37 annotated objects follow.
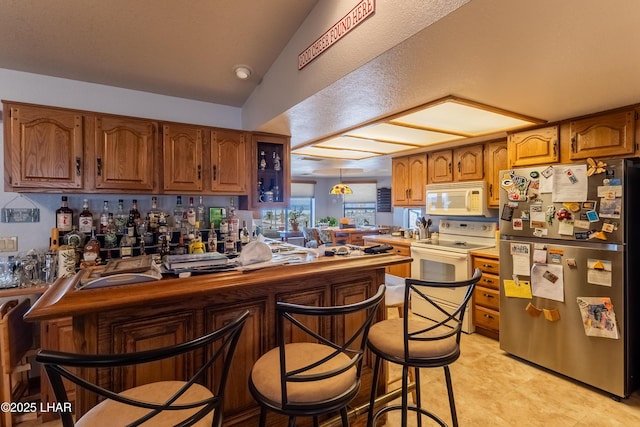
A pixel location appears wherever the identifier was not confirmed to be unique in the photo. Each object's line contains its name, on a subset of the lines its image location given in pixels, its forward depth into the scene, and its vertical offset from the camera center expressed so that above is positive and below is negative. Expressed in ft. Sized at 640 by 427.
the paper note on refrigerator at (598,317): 7.15 -2.63
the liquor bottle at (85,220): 7.83 -0.13
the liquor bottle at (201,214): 9.55 +0.00
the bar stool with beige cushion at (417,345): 4.54 -2.13
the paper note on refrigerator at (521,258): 8.62 -1.39
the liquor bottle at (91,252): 7.45 -0.92
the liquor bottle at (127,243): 8.15 -0.77
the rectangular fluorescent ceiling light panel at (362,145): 10.79 +2.65
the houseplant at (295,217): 25.95 -0.39
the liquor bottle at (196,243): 8.43 -0.83
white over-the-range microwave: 11.50 +0.50
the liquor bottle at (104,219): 8.05 -0.10
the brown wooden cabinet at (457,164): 11.69 +1.94
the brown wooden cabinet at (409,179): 13.94 +1.56
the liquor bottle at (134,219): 8.41 -0.11
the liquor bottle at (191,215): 9.17 -0.02
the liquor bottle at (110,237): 8.00 -0.59
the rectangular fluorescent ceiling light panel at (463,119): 7.26 +2.57
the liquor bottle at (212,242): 9.30 -0.87
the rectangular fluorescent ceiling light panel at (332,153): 12.75 +2.74
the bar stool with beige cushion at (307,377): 3.49 -2.12
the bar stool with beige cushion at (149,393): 2.33 -1.83
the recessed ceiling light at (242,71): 7.91 +3.83
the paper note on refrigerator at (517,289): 8.69 -2.33
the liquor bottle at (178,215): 9.24 -0.02
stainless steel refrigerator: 7.09 -1.53
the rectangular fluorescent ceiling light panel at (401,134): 9.15 +2.62
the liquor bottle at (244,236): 10.07 -0.77
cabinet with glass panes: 9.87 +1.36
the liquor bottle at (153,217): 8.71 -0.07
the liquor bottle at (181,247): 8.98 -0.99
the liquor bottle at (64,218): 7.64 -0.05
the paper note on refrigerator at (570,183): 7.55 +0.69
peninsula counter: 3.95 -1.47
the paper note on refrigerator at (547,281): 7.95 -1.95
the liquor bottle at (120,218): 8.29 -0.08
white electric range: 11.04 -1.76
